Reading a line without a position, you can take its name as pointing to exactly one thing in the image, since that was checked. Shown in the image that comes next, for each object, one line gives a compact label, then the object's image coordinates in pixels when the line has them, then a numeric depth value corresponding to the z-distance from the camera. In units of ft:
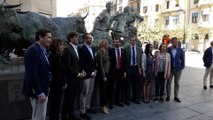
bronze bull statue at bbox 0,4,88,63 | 11.24
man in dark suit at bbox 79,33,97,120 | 11.10
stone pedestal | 9.77
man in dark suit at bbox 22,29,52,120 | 7.25
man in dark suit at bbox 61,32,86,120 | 10.12
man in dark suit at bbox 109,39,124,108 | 12.82
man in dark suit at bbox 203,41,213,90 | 19.18
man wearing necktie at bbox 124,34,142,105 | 13.30
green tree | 95.82
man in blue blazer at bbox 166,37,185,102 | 14.94
